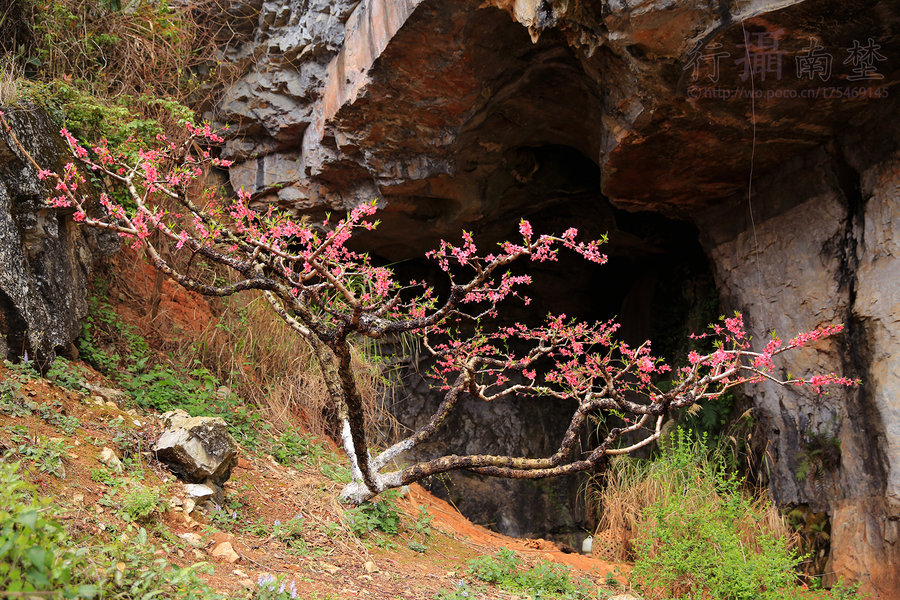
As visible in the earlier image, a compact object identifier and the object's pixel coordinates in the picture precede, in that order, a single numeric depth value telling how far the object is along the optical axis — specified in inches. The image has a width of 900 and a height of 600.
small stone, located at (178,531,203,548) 105.9
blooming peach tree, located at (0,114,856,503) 123.8
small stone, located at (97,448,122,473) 116.3
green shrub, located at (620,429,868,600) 125.3
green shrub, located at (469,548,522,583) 134.3
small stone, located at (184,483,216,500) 121.4
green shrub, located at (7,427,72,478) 103.9
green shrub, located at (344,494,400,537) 138.2
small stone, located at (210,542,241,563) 105.4
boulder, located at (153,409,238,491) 125.3
